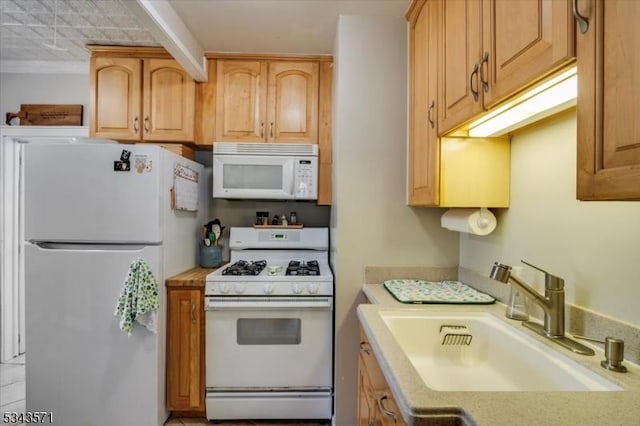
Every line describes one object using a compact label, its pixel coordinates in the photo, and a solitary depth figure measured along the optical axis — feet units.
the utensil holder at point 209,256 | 7.29
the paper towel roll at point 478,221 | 4.61
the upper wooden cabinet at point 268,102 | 7.32
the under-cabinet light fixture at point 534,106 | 2.57
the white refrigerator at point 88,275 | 5.51
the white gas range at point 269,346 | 5.90
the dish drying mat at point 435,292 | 4.47
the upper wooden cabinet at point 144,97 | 7.20
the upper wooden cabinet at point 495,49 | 2.20
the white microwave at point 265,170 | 6.97
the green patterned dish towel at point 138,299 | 5.34
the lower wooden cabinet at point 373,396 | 2.89
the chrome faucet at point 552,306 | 3.18
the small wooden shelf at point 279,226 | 7.70
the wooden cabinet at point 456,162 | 4.48
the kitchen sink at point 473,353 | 3.00
